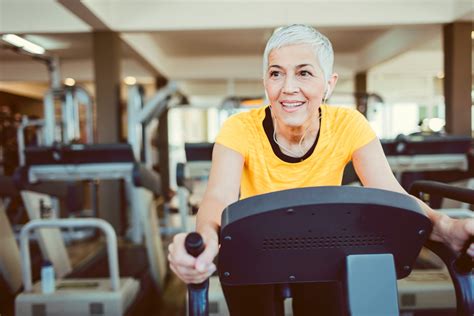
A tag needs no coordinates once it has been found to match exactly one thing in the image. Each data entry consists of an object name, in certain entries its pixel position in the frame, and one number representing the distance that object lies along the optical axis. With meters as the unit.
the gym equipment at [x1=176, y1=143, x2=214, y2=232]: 2.57
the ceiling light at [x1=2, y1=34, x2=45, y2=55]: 4.84
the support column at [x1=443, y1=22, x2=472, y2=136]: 4.35
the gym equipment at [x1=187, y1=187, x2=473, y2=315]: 0.63
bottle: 2.26
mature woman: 0.91
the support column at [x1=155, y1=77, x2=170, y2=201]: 7.14
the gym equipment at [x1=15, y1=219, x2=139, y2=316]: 2.18
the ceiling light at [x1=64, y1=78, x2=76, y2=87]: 7.93
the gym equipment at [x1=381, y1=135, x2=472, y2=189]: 2.78
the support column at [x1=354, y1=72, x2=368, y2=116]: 7.73
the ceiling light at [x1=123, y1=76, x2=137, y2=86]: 8.34
